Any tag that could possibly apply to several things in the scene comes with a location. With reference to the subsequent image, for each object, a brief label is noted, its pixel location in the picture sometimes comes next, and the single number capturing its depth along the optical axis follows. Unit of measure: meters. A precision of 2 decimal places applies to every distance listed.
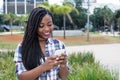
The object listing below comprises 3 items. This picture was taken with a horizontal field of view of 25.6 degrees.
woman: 1.87
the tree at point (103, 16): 53.13
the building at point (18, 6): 72.11
